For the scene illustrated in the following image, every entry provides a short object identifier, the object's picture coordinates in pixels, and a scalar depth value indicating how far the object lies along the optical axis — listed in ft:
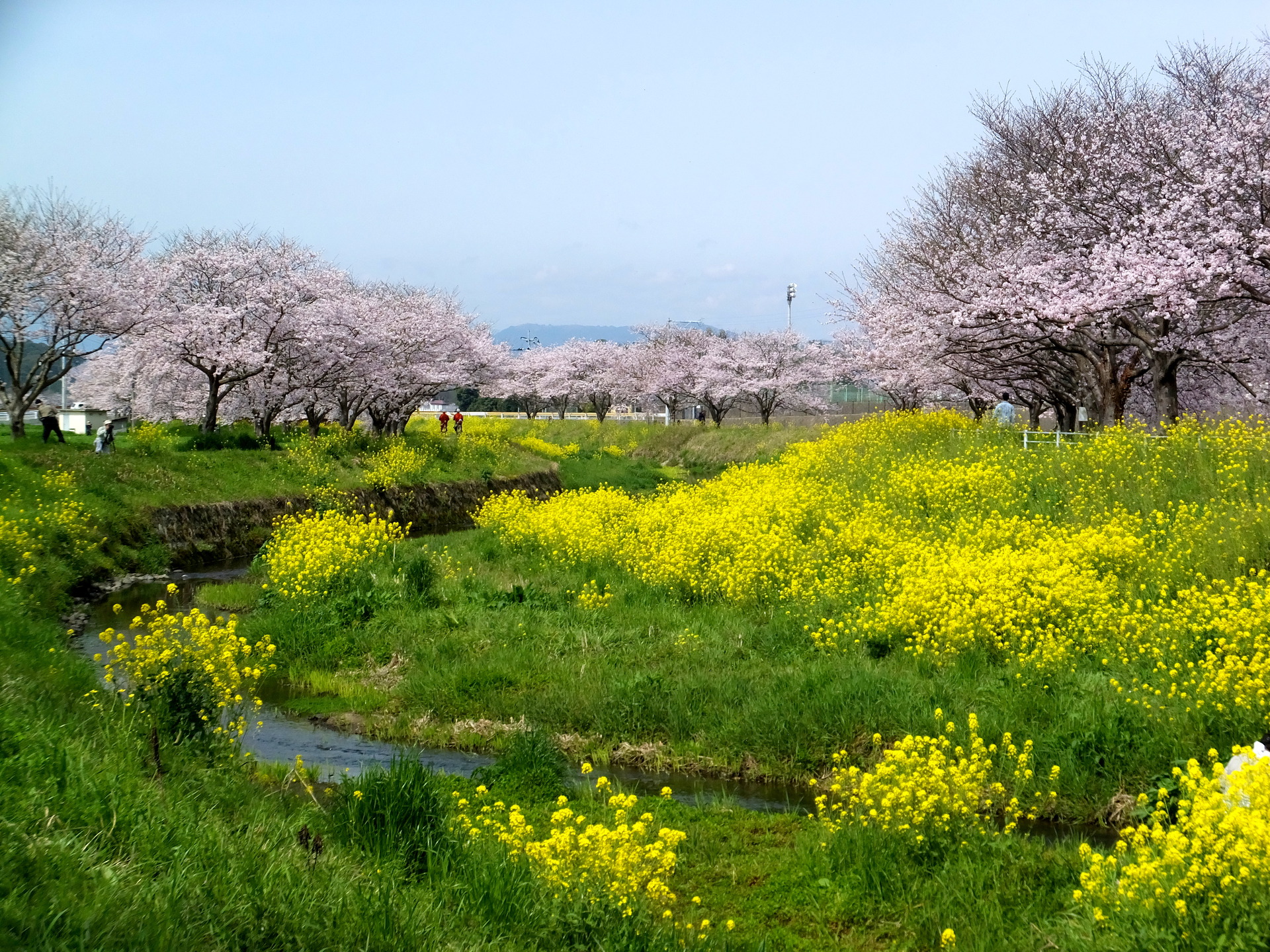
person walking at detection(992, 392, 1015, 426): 109.87
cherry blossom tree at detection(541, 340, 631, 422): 219.82
